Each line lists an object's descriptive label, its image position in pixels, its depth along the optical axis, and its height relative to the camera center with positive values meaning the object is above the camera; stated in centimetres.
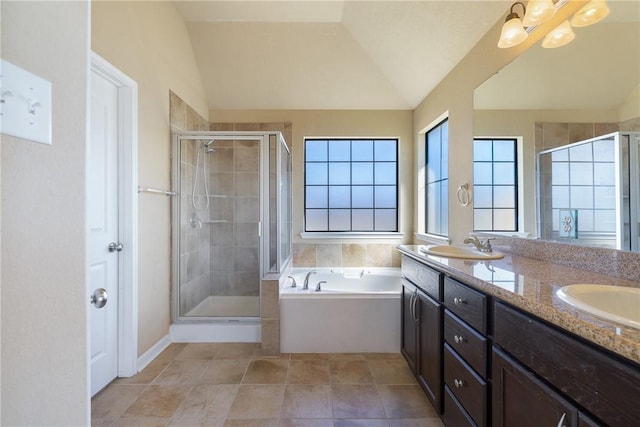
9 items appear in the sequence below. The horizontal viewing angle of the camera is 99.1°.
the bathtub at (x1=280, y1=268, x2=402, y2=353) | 218 -87
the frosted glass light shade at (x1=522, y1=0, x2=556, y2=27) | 134 +101
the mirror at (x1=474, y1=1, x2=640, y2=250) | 110 +61
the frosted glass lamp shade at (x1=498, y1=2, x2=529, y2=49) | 148 +100
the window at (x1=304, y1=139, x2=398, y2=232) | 338 +37
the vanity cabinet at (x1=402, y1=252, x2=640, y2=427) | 63 -48
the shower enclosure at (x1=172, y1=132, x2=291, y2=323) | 252 -6
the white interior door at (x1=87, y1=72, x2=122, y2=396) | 168 -7
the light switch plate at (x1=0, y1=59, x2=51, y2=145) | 37 +16
